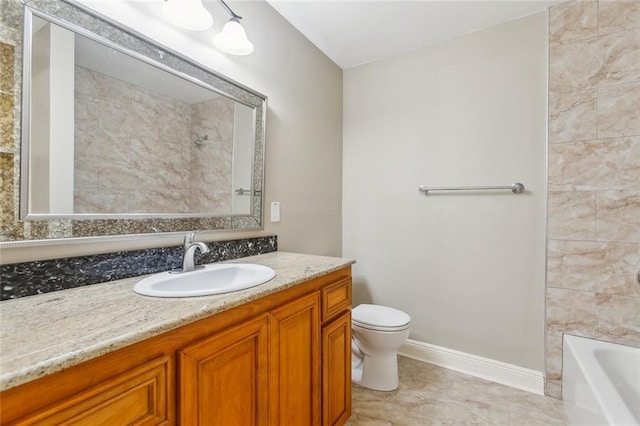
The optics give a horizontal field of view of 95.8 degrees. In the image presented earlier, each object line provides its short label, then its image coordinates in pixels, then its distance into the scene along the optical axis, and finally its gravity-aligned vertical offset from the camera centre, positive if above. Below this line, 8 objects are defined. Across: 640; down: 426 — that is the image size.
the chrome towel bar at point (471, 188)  1.82 +0.17
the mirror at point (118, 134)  0.90 +0.30
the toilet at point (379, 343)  1.72 -0.80
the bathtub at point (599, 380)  1.04 -0.73
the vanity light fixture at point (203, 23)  1.16 +0.81
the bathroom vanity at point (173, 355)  0.52 -0.34
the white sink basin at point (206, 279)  0.89 -0.26
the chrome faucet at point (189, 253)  1.17 -0.17
